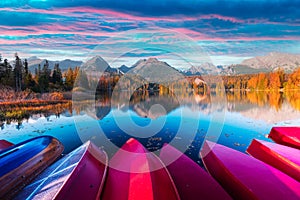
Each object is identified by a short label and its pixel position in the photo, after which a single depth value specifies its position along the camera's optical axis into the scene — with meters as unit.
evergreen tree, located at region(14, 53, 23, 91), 42.37
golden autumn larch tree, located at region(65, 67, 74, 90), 50.96
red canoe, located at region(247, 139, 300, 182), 7.05
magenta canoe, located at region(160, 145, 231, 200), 5.28
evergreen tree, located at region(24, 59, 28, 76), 47.12
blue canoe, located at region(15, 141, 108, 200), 5.13
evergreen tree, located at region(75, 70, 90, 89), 42.86
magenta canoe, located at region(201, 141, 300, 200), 5.31
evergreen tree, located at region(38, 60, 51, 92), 44.25
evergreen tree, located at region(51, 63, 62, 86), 49.50
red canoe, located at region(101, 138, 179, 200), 4.93
